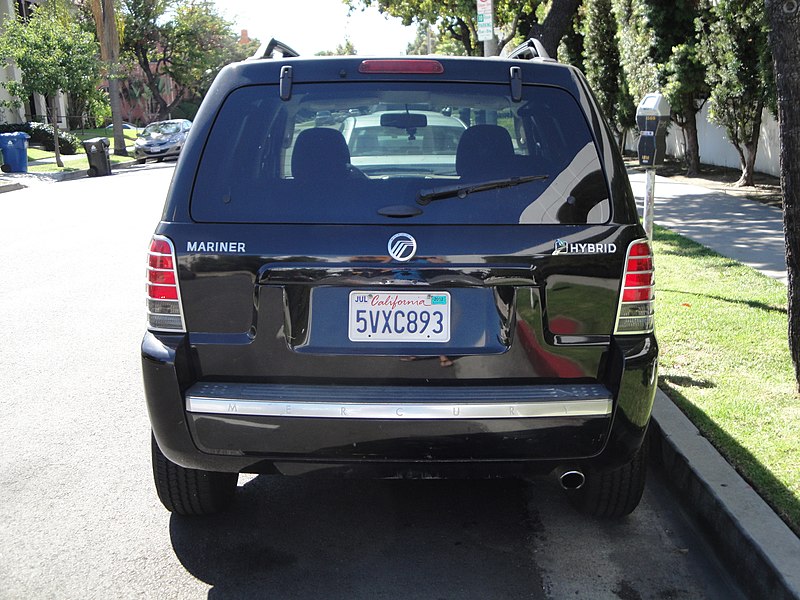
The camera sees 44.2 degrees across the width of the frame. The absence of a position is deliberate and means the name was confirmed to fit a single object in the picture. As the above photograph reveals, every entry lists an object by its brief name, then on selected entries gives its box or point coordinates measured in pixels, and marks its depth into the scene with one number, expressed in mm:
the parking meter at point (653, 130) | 6820
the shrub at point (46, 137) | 35750
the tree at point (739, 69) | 15039
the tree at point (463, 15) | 31000
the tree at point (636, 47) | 19812
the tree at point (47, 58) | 30000
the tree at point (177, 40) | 56688
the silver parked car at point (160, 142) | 36125
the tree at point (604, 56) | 26078
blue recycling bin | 26641
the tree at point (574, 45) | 30797
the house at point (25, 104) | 40094
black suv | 3414
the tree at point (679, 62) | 18422
